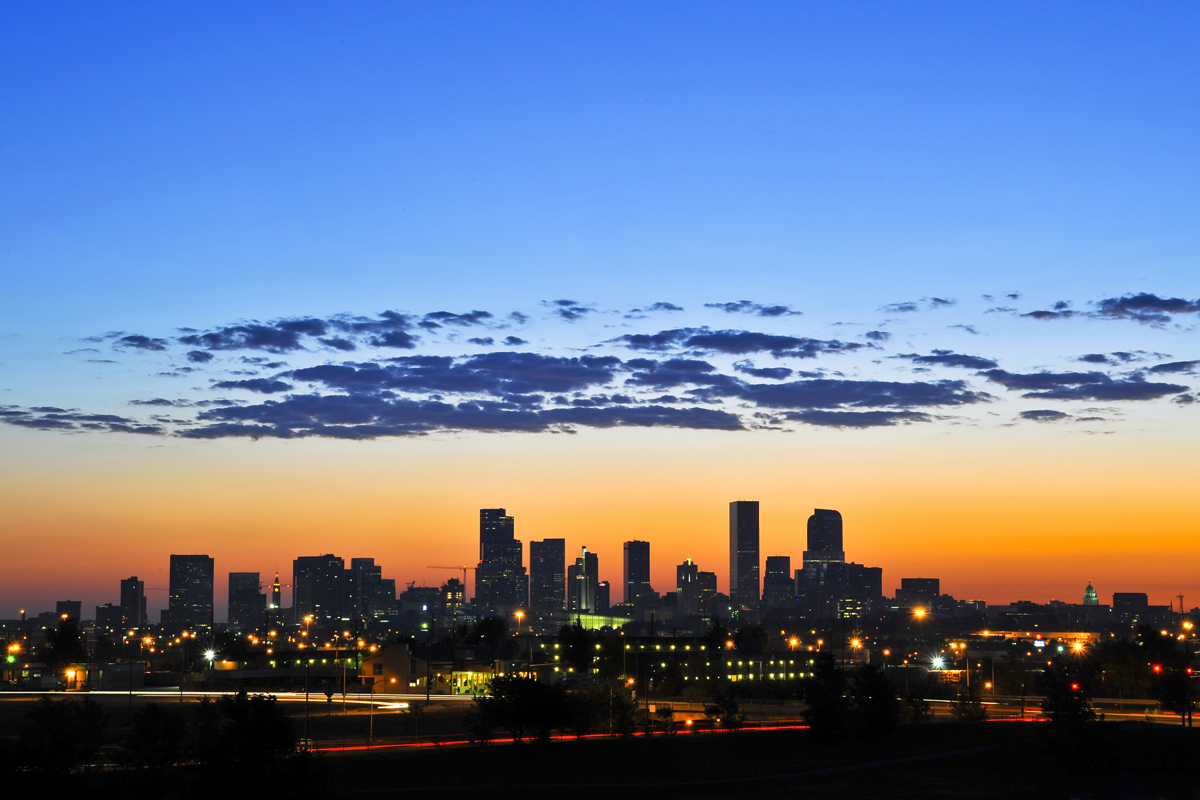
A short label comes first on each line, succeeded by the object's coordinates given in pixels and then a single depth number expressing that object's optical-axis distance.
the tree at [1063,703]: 71.29
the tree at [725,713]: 84.06
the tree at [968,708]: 90.56
